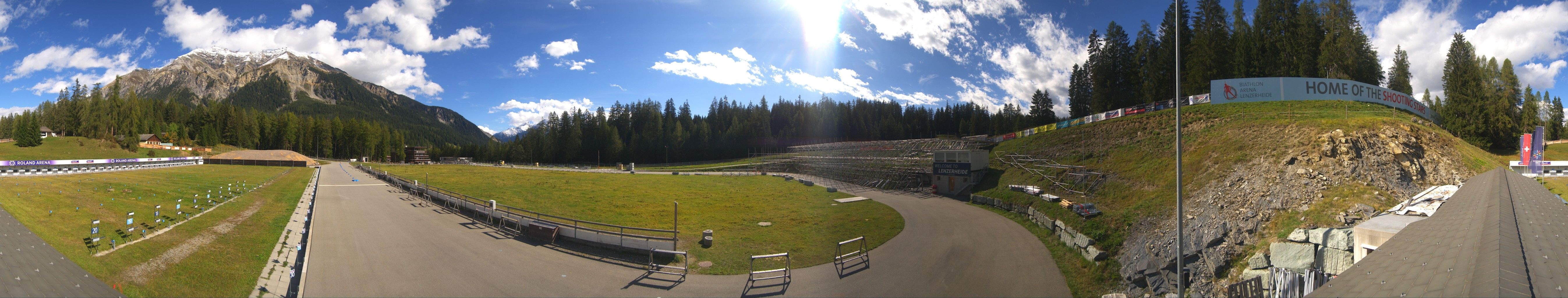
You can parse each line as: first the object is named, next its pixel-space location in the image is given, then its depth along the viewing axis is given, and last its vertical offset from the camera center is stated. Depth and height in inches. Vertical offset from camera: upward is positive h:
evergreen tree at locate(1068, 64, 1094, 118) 1964.8 +224.2
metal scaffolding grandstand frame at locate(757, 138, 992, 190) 1269.7 -41.5
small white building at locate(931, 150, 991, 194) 1137.4 -55.5
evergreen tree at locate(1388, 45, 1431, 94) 1695.4 +265.2
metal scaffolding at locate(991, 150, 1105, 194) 918.4 -59.0
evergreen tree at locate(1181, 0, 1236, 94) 1365.7 +275.5
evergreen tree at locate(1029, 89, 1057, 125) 2217.0 +192.6
